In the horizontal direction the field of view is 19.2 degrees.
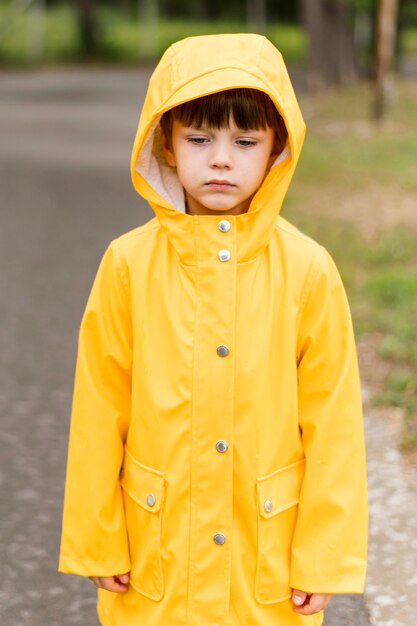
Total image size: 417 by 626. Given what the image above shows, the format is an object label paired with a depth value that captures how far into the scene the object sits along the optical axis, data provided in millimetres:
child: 2406
